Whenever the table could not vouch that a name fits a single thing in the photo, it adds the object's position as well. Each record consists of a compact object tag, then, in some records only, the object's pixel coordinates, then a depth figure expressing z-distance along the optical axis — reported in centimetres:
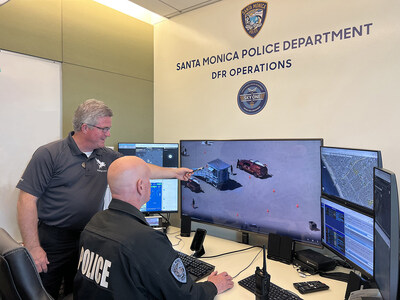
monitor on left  244
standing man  171
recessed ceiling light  263
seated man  112
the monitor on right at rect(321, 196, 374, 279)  119
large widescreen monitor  178
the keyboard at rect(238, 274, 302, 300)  136
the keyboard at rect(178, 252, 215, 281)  162
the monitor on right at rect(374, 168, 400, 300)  89
